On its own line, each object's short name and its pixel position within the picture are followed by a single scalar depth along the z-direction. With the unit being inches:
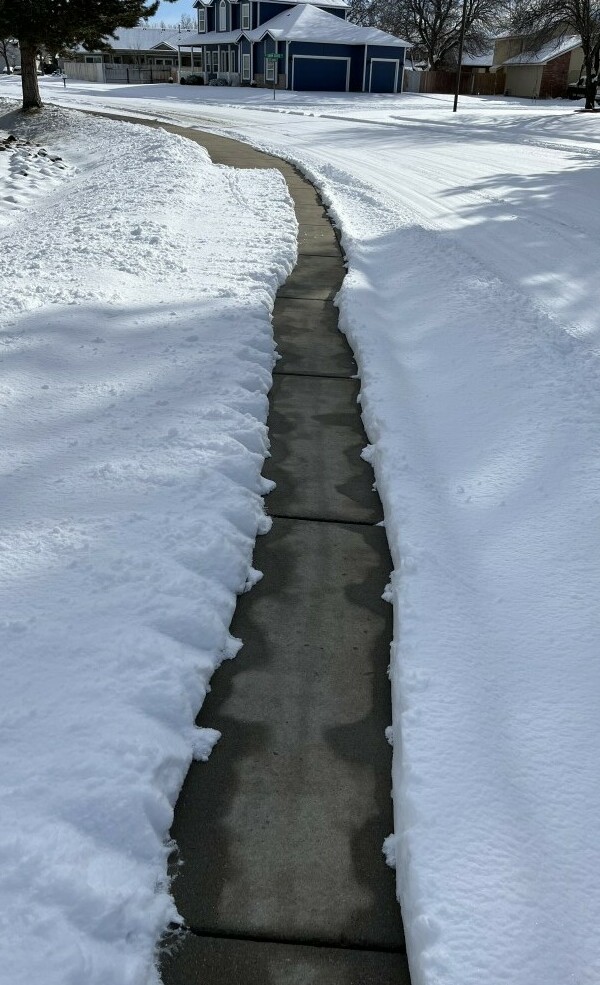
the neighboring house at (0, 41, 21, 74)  2941.7
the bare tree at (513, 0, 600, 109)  1136.8
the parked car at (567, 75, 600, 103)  1669.5
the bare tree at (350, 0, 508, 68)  2187.5
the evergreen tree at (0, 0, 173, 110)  764.0
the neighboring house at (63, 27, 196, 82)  2613.2
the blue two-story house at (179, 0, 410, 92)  1601.9
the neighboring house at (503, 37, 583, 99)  1743.4
